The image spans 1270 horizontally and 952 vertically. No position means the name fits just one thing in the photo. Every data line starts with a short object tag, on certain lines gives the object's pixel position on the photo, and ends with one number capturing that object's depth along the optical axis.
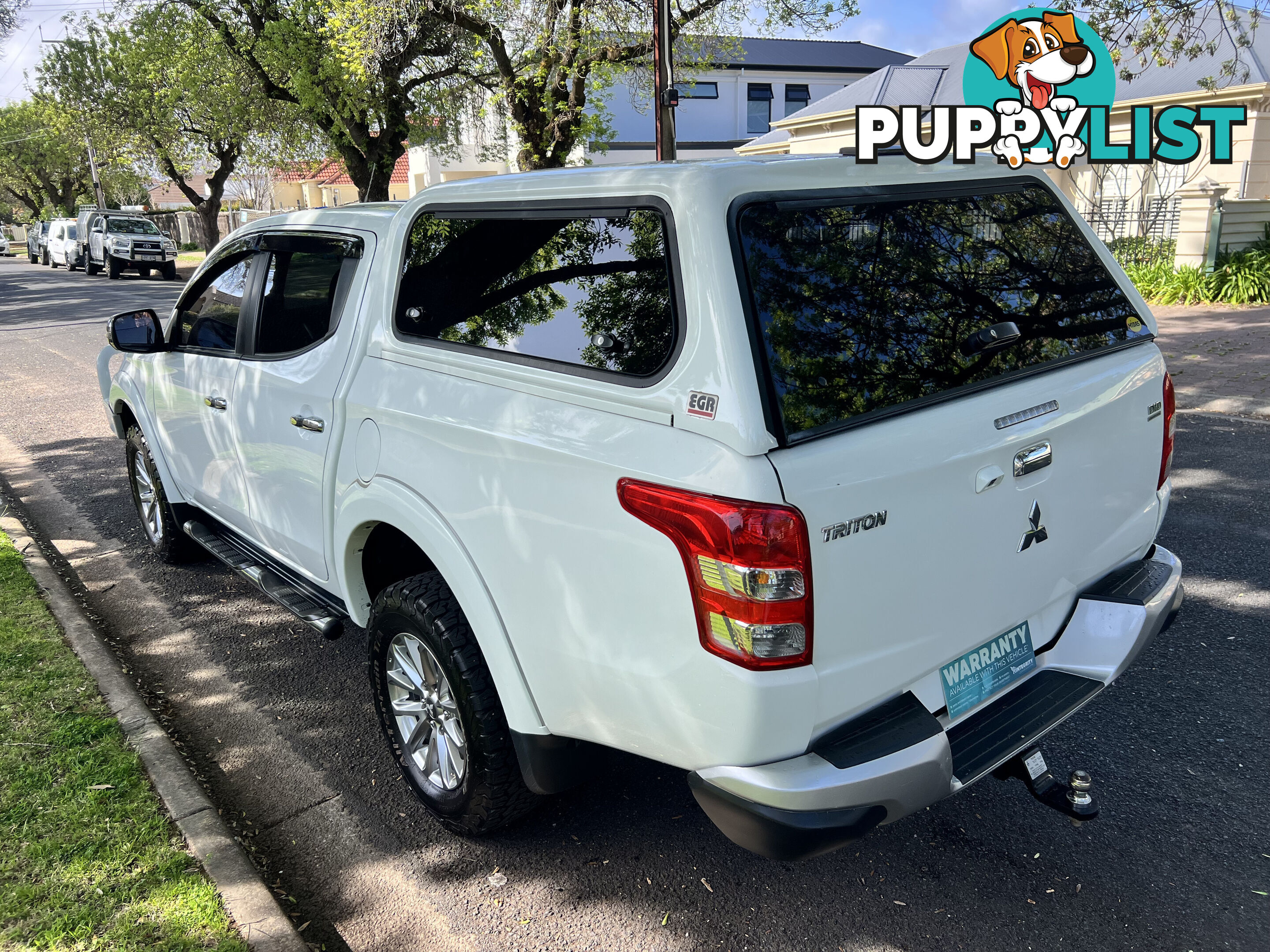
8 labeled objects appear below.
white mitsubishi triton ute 2.26
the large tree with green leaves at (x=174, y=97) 26.06
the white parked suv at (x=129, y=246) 32.19
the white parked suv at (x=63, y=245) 39.75
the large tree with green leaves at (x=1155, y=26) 10.53
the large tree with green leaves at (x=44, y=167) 57.22
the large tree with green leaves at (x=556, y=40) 17.09
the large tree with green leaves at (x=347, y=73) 20.14
